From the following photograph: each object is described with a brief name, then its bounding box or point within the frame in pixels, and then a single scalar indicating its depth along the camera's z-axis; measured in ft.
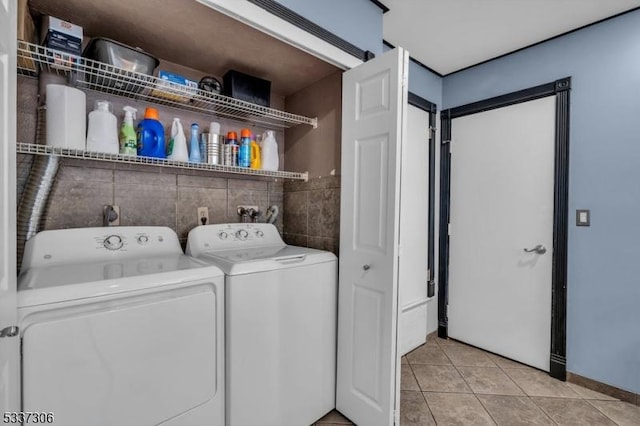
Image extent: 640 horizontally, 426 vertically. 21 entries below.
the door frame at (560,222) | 7.11
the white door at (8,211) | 2.37
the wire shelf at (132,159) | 3.90
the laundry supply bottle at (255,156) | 6.18
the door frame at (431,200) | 9.14
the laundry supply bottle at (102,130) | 4.42
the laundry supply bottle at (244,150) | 5.96
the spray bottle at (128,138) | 4.70
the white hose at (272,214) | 7.06
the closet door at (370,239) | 4.83
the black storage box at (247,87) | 5.66
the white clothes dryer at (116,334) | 2.95
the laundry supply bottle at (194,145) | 5.52
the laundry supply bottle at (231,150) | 5.86
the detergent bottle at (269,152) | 6.36
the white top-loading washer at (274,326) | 4.33
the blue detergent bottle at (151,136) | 4.92
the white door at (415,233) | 8.50
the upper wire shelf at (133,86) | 3.97
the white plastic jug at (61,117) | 4.09
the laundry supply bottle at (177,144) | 5.20
